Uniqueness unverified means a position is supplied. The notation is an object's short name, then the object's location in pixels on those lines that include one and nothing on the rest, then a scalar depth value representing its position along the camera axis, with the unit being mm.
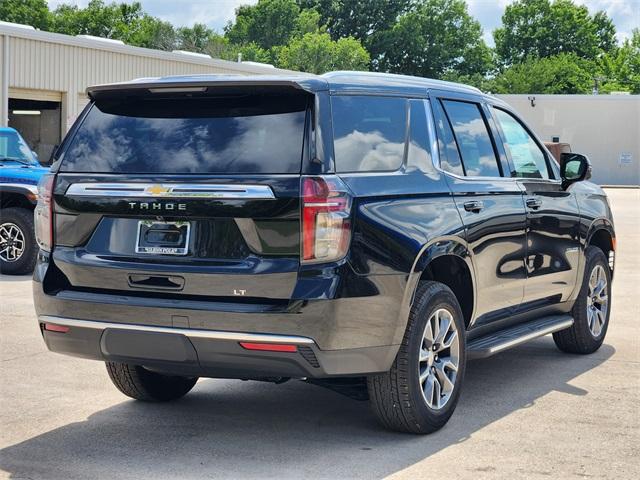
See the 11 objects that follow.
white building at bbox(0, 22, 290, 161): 27297
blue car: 13797
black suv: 5082
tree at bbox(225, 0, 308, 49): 106750
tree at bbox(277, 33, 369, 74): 94500
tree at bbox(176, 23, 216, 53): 108006
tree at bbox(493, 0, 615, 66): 101562
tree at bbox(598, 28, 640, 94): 95875
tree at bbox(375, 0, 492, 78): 102375
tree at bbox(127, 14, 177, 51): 104906
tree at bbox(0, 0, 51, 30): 97062
